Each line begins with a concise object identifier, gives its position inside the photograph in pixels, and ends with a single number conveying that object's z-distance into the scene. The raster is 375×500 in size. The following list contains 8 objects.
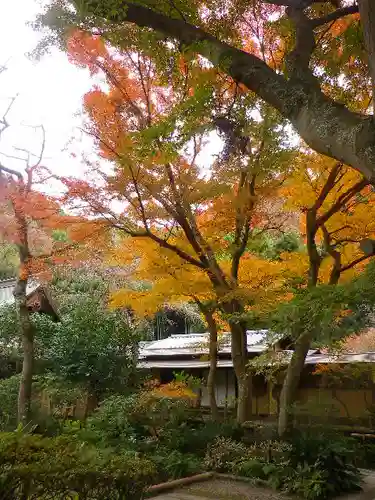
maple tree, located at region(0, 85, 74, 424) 10.73
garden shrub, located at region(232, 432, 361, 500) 8.30
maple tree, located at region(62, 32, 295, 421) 9.82
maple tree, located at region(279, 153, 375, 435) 10.17
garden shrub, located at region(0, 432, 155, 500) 4.02
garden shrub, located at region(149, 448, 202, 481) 9.51
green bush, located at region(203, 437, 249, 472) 9.83
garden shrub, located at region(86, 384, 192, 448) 11.10
